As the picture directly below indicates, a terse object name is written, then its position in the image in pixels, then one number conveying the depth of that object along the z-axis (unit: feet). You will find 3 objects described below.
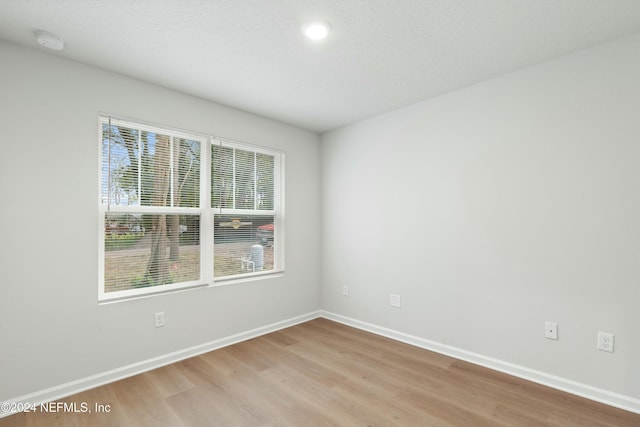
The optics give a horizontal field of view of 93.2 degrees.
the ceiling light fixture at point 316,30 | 6.41
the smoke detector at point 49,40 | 6.63
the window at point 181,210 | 8.46
